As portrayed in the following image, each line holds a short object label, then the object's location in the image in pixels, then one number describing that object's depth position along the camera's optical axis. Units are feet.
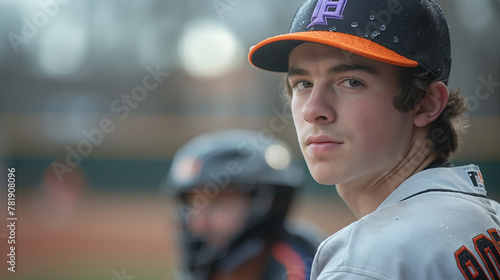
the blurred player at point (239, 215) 13.38
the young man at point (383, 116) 10.33
